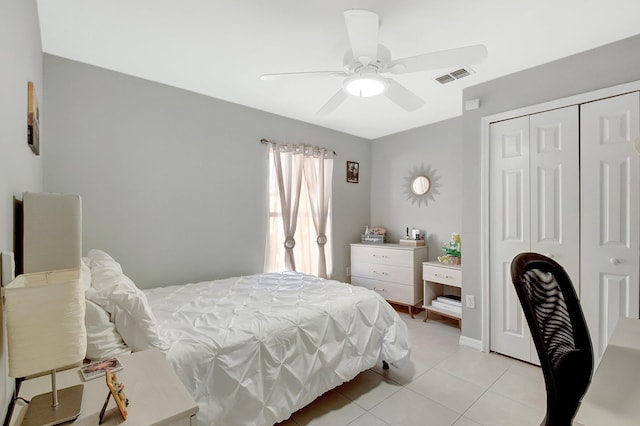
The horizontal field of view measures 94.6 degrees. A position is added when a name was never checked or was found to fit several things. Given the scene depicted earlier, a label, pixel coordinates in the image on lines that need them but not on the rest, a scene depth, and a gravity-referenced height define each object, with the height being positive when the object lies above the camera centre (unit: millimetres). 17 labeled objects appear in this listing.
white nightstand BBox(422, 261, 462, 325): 3252 -861
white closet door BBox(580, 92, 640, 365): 2049 -8
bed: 1351 -691
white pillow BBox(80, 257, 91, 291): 1384 -319
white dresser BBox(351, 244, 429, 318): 3674 -755
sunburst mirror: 4004 +395
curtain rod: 3467 +846
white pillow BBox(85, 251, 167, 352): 1332 -468
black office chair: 814 -374
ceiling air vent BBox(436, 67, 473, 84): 2498 +1206
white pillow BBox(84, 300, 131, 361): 1237 -529
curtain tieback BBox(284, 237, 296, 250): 3624 -369
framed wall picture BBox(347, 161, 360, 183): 4438 +640
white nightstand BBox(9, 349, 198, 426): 830 -576
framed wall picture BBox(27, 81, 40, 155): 1384 +462
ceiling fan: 1586 +902
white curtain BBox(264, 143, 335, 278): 3588 +41
